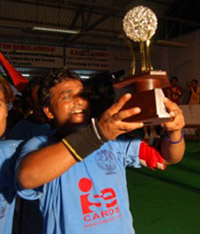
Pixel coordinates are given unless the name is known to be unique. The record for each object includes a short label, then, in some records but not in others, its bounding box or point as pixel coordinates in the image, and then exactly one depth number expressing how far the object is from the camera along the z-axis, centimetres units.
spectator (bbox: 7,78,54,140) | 181
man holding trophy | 77
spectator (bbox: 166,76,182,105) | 767
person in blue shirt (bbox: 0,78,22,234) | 107
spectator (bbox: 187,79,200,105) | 783
